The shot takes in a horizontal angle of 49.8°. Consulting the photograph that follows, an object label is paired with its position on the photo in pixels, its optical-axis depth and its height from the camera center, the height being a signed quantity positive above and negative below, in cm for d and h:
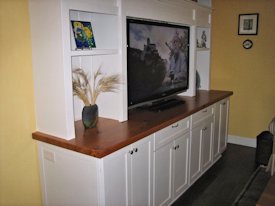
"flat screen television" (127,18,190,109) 257 -8
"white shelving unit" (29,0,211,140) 190 +1
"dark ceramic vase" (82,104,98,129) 221 -46
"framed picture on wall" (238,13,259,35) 404 +38
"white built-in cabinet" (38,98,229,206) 192 -87
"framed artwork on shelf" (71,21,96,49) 217 +14
